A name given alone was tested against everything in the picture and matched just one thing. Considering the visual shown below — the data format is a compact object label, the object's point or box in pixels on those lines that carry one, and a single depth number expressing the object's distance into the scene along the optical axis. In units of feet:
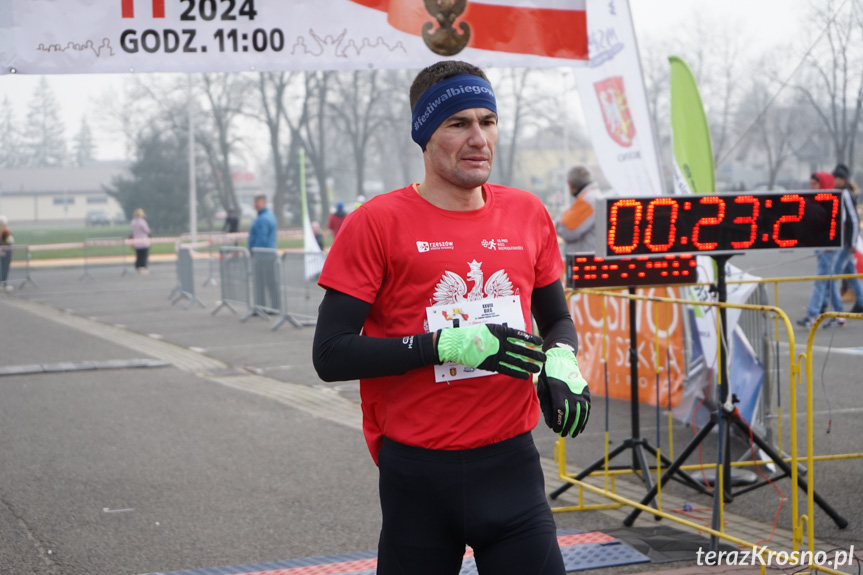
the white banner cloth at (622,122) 26.78
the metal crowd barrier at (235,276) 54.29
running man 8.88
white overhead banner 17.49
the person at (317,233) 91.65
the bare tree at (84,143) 160.35
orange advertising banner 28.27
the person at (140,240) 99.66
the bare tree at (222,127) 185.06
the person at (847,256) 41.84
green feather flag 25.84
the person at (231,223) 103.81
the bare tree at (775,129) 63.93
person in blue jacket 51.44
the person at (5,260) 85.30
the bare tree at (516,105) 189.57
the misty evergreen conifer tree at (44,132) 128.47
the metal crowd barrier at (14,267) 85.40
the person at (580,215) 32.24
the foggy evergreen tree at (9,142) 85.94
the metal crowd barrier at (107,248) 106.32
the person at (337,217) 76.69
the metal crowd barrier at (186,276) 65.16
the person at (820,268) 41.32
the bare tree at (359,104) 199.31
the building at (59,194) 148.87
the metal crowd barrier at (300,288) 50.34
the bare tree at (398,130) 198.39
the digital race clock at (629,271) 20.94
